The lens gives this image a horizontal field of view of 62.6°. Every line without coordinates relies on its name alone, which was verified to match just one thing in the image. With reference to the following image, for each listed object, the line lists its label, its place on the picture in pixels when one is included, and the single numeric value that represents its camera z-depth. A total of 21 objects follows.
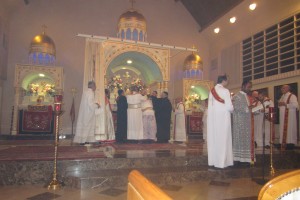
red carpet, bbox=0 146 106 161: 4.13
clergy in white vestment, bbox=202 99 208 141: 9.10
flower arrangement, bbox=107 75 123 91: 9.94
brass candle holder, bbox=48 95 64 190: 3.53
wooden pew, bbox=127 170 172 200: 0.70
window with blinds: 8.13
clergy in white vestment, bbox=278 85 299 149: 6.79
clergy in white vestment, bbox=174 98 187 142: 8.65
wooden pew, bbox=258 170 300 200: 0.89
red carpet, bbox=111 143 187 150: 6.00
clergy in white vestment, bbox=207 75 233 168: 4.55
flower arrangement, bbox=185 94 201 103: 11.83
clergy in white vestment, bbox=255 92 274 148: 7.35
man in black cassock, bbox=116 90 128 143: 7.31
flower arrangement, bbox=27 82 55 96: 10.42
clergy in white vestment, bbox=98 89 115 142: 6.38
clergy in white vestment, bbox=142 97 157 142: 7.64
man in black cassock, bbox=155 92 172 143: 7.89
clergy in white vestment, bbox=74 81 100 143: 6.20
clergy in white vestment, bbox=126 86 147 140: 7.41
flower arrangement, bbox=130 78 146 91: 9.72
